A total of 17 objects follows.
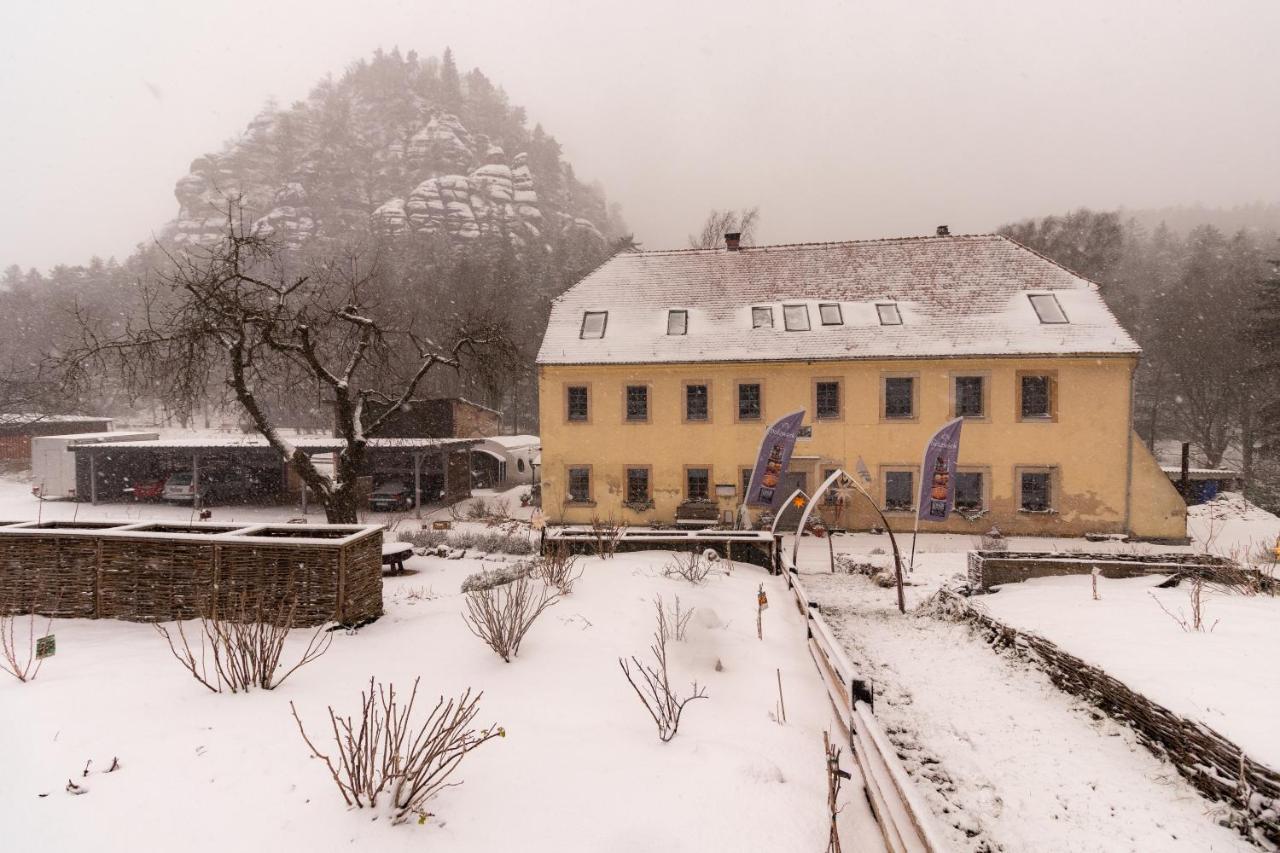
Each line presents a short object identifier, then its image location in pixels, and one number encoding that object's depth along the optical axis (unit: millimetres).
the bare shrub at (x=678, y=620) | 7266
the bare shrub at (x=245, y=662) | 5179
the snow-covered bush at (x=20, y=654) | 5418
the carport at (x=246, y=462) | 25766
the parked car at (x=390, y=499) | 24375
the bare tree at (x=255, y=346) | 12898
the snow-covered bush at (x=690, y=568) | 9944
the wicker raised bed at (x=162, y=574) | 7547
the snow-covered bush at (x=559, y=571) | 9078
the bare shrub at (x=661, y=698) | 4926
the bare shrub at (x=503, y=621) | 6344
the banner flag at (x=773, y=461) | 16359
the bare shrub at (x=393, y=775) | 3676
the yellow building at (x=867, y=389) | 18594
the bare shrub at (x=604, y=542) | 12031
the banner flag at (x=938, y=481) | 15742
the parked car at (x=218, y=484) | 26531
